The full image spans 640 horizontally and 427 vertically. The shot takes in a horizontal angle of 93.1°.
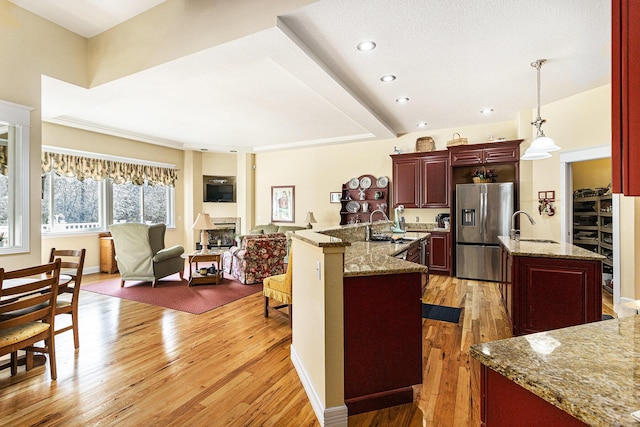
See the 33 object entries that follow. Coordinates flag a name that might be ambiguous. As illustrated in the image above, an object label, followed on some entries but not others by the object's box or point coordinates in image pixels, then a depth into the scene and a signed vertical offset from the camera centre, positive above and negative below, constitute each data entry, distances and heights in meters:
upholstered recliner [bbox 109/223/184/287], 4.80 -0.64
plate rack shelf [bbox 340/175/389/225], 6.51 +0.32
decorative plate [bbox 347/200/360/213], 6.76 +0.14
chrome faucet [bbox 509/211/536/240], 3.66 -0.28
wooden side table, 5.00 -1.04
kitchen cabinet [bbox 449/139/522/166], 5.08 +1.03
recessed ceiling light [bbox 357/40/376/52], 2.86 +1.61
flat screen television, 8.19 +0.63
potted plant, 5.34 +0.66
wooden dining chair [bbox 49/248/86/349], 2.67 -0.83
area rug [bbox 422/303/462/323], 3.48 -1.21
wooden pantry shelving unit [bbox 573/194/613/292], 4.96 -0.25
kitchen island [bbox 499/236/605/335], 2.51 -0.66
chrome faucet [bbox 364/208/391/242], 3.74 -0.26
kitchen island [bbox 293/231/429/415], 1.84 -0.72
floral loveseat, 5.00 -0.75
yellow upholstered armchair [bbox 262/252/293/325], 3.04 -0.79
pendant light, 3.07 +0.67
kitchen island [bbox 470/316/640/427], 0.61 -0.38
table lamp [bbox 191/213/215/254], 5.39 -0.23
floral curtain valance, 5.62 +0.91
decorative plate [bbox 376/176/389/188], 6.49 +0.66
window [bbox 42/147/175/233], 5.66 +0.38
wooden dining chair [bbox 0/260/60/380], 1.98 -0.74
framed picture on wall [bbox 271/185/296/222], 7.81 +0.25
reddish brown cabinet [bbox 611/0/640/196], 0.63 +0.25
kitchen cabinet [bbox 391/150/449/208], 5.70 +0.64
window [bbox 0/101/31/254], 2.81 +0.33
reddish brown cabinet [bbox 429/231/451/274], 5.57 -0.74
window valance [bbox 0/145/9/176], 2.82 +0.50
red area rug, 4.05 -1.21
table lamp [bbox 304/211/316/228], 7.12 -0.16
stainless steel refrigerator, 5.02 -0.23
